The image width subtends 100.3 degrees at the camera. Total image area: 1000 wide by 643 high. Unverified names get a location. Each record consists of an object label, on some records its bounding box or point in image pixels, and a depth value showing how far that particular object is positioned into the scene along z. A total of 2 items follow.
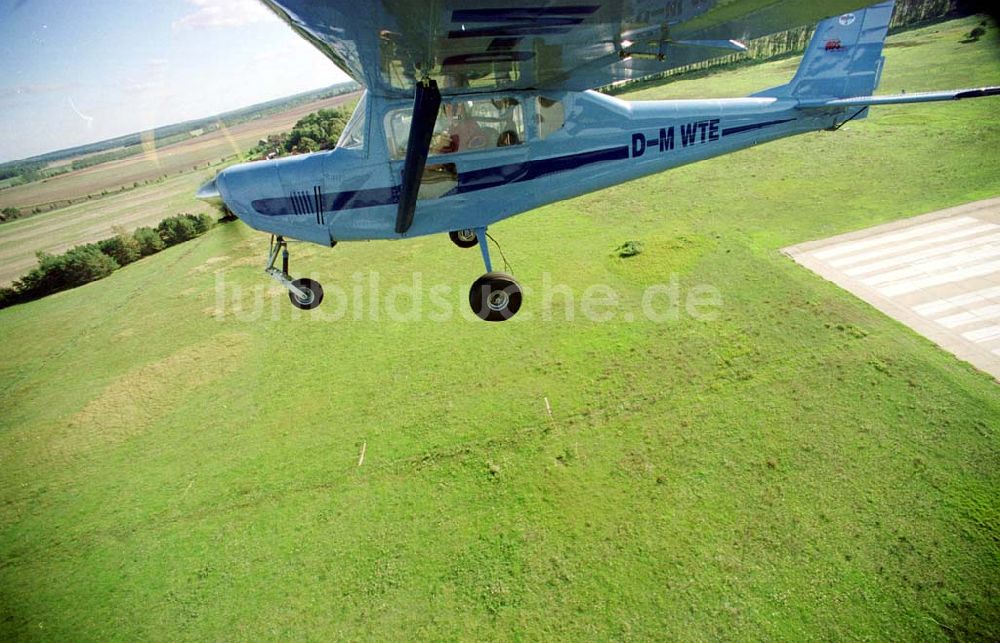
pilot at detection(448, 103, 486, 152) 6.47
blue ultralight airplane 4.54
